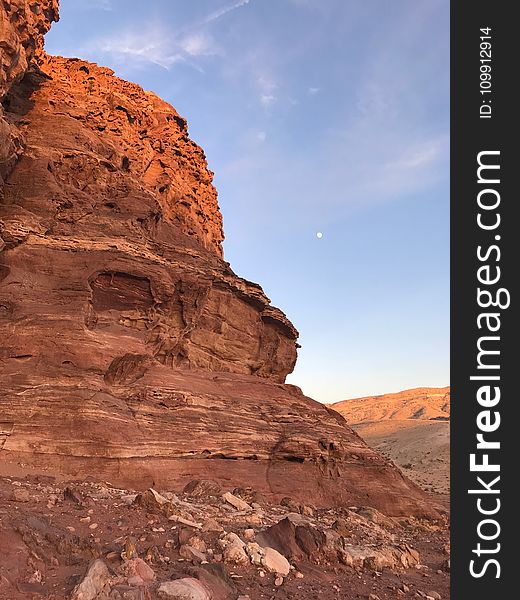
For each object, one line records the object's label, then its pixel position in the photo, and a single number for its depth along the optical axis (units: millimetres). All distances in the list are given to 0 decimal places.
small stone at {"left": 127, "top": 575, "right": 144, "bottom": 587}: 5953
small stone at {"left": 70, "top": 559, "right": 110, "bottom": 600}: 5496
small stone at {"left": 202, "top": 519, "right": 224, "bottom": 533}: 9110
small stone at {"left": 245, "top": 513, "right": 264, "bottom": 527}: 11000
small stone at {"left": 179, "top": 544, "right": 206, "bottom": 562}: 7370
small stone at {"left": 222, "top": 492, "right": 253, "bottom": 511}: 13095
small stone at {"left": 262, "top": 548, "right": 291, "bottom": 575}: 7711
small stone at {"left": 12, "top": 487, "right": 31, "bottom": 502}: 9364
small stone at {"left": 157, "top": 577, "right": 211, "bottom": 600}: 5824
